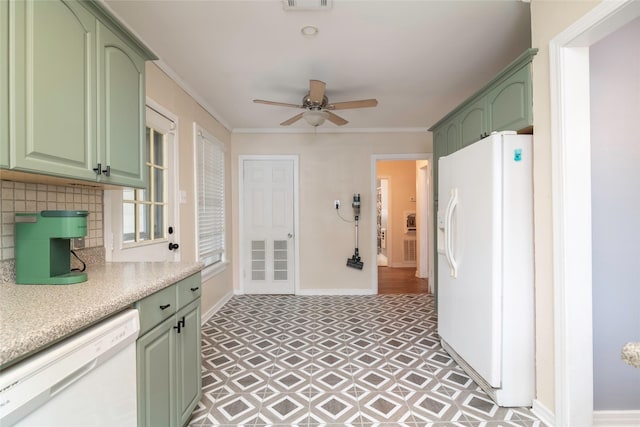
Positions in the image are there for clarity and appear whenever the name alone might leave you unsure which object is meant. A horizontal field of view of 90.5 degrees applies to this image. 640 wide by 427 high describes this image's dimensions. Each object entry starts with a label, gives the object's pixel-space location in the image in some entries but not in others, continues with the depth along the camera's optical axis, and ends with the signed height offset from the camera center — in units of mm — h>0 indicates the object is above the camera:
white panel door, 4828 -180
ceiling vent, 1882 +1265
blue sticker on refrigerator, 1937 +355
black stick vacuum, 4688 -612
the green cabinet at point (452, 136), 2908 +739
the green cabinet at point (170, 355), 1346 -677
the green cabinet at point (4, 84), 1052 +445
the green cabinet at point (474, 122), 2381 +734
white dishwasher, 785 -485
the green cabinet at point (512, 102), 1892 +719
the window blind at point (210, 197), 3512 +234
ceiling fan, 2736 +1028
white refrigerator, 1944 -334
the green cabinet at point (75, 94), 1126 +531
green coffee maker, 1386 -110
